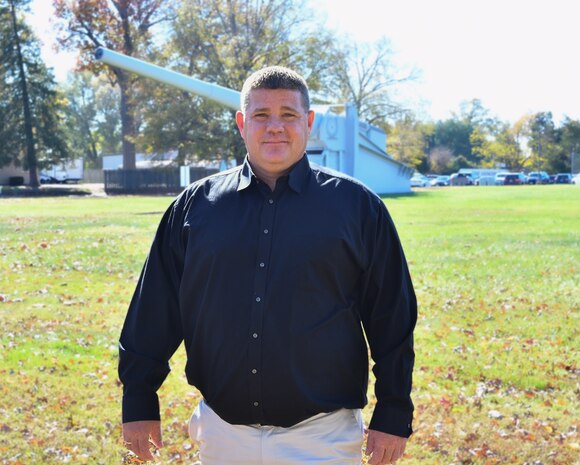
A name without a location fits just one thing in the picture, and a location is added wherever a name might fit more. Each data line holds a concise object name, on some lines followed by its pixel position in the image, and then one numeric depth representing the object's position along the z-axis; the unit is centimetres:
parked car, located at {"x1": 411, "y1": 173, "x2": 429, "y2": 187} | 7850
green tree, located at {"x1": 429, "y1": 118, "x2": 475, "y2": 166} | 12050
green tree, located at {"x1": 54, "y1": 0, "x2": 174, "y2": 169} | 6156
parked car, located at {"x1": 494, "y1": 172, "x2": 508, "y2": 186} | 8231
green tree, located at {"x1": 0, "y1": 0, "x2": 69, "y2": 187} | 6041
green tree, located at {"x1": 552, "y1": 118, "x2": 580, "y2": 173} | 9100
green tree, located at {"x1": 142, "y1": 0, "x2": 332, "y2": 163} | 5125
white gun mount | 2791
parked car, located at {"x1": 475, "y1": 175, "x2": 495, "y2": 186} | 8499
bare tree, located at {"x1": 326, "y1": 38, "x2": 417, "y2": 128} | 6975
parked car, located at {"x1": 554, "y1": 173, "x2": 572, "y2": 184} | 8525
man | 279
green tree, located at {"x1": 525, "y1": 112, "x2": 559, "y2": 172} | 9512
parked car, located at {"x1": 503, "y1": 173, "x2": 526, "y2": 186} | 8175
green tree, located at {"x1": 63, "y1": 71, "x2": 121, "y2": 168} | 10600
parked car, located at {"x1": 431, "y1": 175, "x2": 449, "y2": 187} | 8388
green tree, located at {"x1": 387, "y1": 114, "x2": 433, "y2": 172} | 7062
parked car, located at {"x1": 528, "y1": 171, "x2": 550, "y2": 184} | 8408
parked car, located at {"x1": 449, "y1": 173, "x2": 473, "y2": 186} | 8394
